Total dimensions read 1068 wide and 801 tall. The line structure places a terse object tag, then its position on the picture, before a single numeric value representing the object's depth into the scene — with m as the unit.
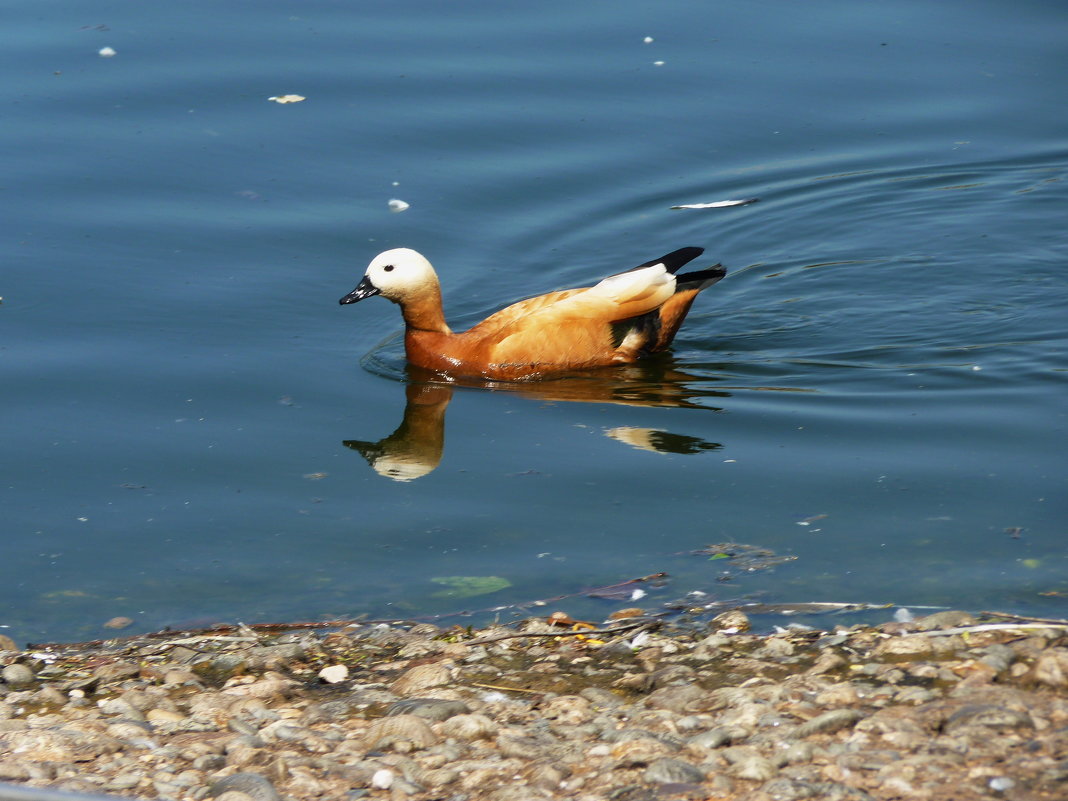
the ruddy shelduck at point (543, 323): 17.36
